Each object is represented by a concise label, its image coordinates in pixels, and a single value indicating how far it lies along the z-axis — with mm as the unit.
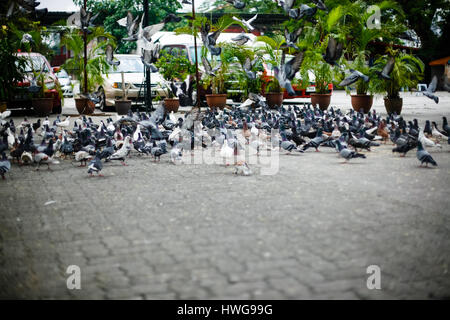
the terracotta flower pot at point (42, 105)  14398
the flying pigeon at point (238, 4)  9211
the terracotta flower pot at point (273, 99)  15852
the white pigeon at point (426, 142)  6942
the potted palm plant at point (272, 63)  15594
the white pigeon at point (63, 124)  9922
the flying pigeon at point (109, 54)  12556
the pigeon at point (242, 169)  5927
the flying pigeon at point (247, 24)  10328
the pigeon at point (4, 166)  5828
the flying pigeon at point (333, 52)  9486
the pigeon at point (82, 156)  6668
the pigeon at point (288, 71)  8176
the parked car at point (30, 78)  14523
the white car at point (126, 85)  15805
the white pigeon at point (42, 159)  6547
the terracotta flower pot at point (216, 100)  15094
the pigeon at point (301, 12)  9312
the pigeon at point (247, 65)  12469
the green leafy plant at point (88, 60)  14750
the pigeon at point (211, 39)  10202
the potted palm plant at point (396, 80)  12922
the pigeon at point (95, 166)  5852
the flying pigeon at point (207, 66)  11800
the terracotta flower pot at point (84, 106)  14453
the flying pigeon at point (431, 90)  10334
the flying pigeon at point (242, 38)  11453
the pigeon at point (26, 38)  14145
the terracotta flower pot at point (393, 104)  13305
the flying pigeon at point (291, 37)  9690
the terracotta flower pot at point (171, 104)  15016
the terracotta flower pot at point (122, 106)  14516
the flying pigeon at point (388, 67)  11505
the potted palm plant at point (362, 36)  13781
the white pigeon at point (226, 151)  6637
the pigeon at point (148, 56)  11258
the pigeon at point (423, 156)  6062
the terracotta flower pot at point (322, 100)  15194
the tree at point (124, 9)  36844
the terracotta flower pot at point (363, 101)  13867
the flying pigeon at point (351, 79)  10033
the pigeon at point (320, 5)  9414
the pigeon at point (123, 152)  6656
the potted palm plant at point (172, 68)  15508
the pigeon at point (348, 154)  6578
